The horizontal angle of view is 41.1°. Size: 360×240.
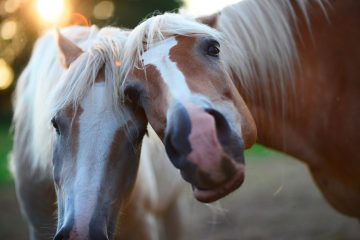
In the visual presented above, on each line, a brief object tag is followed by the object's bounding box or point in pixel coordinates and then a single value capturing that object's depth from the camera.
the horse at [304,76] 2.72
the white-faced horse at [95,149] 2.04
